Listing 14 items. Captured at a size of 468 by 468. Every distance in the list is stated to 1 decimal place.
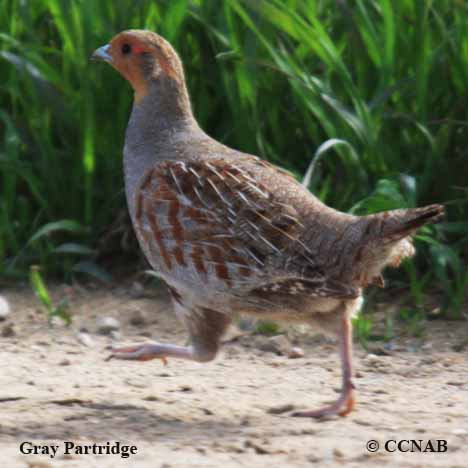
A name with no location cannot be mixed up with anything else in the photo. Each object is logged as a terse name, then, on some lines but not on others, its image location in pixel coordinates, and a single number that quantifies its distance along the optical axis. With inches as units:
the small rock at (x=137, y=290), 471.8
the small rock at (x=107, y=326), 441.1
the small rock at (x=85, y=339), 426.4
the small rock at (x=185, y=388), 374.0
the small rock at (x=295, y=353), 412.8
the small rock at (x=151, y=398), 360.8
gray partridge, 334.3
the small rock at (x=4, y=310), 450.6
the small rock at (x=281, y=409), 348.5
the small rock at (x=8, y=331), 434.0
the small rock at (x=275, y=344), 417.1
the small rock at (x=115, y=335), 433.8
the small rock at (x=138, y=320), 448.4
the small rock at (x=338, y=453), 300.8
